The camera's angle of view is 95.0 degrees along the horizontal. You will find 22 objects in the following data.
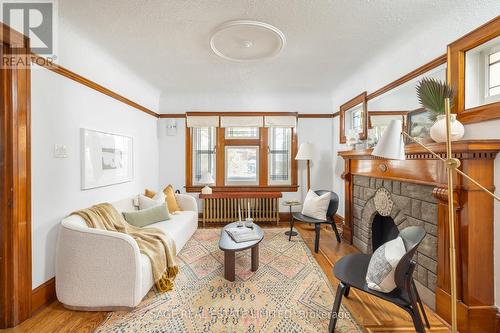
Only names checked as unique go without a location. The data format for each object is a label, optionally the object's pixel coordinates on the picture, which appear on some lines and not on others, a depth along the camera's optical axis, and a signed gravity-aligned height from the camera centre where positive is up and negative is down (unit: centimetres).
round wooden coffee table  229 -86
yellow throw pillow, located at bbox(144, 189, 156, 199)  364 -46
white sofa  190 -88
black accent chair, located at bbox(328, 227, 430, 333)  142 -82
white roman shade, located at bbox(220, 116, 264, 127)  442 +84
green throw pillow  287 -67
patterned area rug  175 -121
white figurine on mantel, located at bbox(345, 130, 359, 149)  329 +38
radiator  428 -84
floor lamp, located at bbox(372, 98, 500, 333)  114 +8
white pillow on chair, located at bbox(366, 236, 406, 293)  149 -69
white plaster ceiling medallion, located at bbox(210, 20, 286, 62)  204 +123
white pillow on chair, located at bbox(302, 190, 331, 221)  330 -62
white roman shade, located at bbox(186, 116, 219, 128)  441 +84
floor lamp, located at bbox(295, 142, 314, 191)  407 +22
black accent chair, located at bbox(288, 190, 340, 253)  318 -76
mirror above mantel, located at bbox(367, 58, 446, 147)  210 +65
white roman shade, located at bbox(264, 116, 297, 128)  442 +86
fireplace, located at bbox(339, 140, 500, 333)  159 -45
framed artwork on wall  250 +7
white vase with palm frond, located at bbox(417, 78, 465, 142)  170 +48
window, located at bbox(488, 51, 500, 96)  164 +66
